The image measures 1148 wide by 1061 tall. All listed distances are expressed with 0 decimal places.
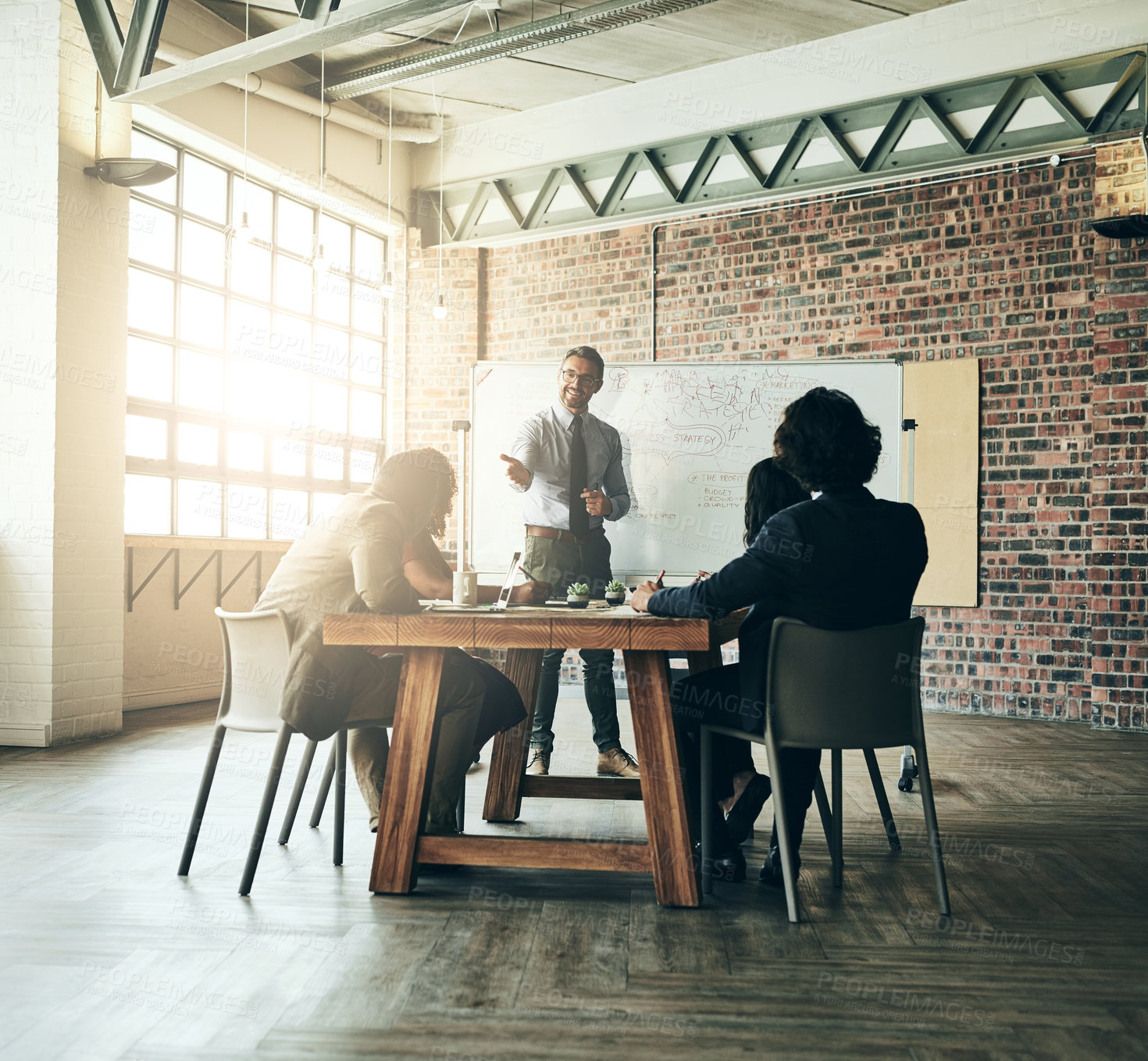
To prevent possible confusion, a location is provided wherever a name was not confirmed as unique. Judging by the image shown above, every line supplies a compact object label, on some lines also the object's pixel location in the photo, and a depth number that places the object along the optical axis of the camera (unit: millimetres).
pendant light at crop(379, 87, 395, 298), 6348
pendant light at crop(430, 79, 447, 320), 6710
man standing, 4031
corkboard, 6098
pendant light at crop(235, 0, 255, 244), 5367
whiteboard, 5723
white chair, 2668
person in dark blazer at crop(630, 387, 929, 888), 2473
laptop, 2881
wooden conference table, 2459
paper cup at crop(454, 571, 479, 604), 2881
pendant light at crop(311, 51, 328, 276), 5922
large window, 6086
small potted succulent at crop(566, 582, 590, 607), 2924
